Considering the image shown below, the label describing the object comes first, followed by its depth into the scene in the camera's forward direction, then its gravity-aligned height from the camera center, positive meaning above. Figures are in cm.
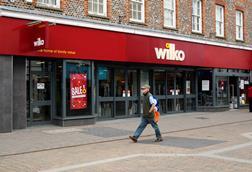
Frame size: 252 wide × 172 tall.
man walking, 1169 -64
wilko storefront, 1397 +108
